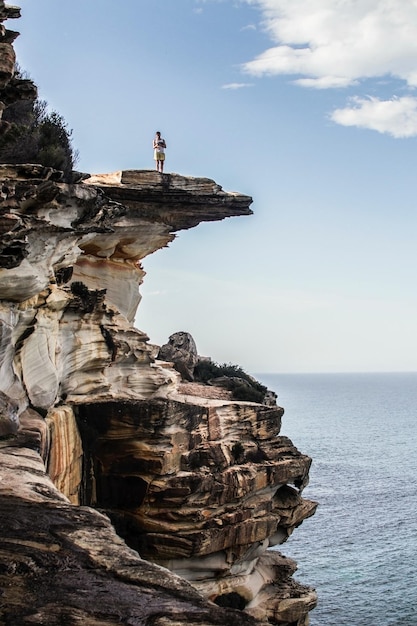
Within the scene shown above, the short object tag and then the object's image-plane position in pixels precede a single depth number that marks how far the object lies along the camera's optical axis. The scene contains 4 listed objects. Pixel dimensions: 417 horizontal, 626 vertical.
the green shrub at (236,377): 33.72
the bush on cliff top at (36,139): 22.22
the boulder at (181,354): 35.69
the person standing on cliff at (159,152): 30.03
